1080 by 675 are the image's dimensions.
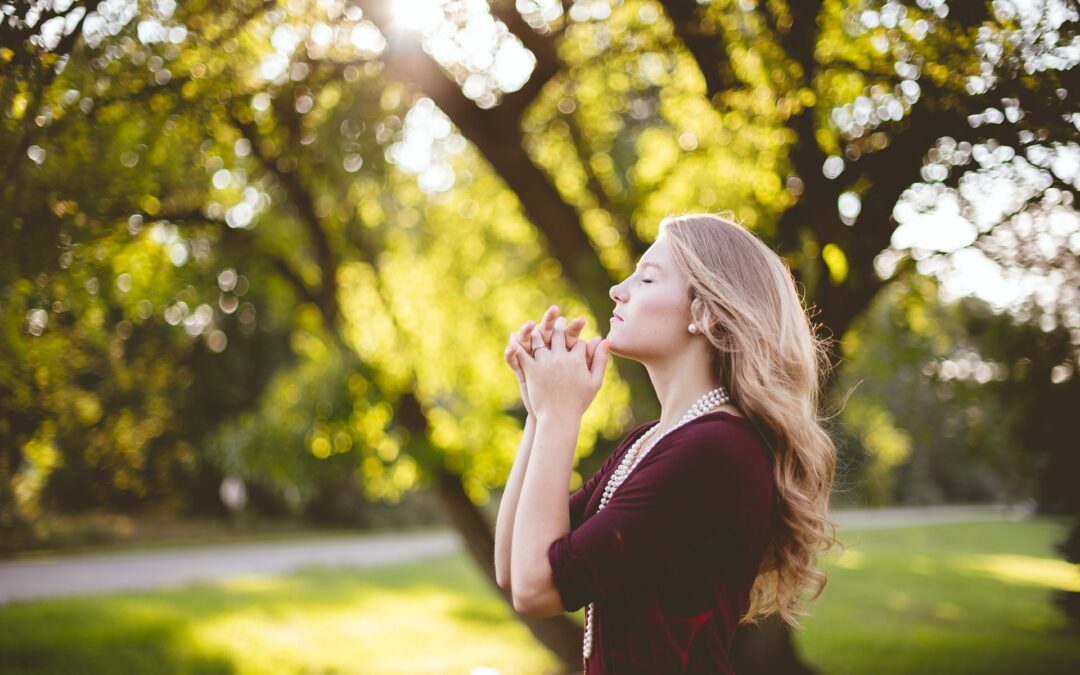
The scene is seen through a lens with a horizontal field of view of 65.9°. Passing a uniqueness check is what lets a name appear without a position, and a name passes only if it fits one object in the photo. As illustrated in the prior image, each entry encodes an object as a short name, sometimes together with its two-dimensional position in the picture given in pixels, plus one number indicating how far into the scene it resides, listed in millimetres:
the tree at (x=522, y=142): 3547
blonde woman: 1612
